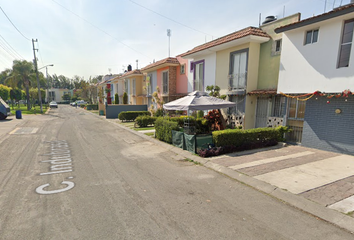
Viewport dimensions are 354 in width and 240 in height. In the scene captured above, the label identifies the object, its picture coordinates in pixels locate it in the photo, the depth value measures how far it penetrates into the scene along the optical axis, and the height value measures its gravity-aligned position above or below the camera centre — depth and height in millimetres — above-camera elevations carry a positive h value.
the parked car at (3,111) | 20234 -1453
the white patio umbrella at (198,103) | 9188 -131
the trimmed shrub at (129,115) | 20656 -1735
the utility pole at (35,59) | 30625 +6410
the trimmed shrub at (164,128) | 10305 -1662
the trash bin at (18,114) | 21672 -1863
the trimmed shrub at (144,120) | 16562 -1858
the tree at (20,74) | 32062 +4221
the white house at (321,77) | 7363 +1075
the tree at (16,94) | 38378 +902
